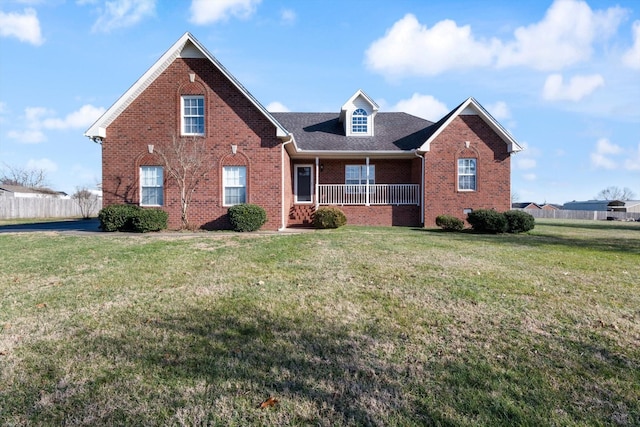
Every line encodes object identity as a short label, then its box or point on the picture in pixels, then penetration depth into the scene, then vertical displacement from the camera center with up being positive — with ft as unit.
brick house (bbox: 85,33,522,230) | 49.37 +8.28
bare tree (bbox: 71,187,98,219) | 105.92 +1.86
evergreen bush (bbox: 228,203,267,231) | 46.65 -0.96
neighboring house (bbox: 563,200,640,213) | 181.39 +2.17
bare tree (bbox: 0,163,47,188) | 196.44 +14.38
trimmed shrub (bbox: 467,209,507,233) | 49.83 -1.50
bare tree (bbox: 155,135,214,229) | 49.26 +5.97
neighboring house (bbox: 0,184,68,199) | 160.56 +7.88
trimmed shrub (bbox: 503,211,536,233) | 50.37 -1.52
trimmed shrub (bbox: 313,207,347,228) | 54.13 -1.24
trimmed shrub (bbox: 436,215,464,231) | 54.24 -1.94
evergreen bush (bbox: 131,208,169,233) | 44.55 -1.30
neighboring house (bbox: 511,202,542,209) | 199.62 +2.35
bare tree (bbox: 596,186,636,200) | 309.55 +11.90
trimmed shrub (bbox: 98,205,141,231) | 45.11 -0.94
